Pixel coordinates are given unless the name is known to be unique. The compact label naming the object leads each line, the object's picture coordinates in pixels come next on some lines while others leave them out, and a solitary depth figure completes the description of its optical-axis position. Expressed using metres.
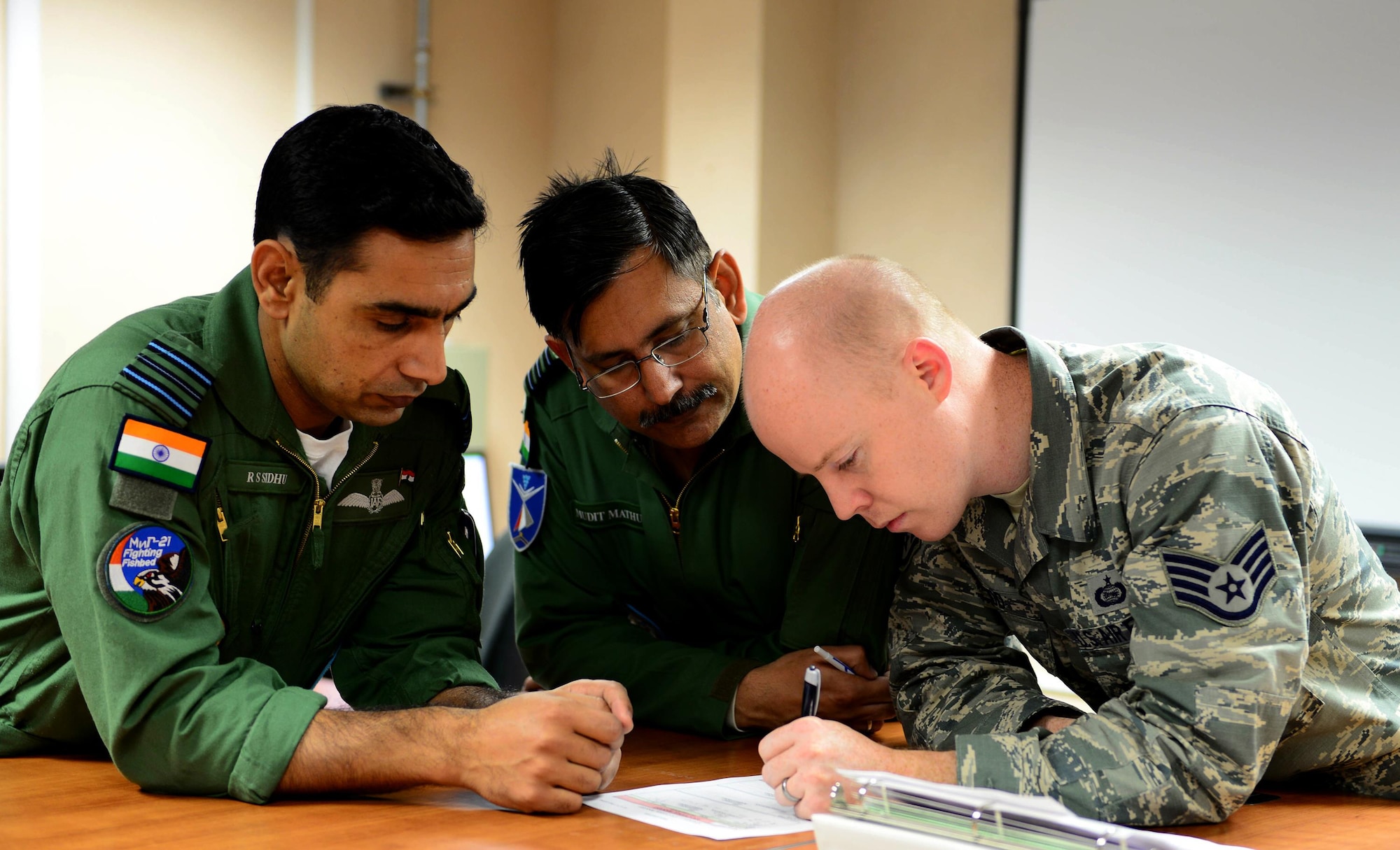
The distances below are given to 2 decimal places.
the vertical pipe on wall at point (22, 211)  3.90
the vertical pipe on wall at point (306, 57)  4.61
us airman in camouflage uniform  1.38
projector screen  3.84
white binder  1.10
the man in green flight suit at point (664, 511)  1.99
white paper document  1.40
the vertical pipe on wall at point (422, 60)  4.86
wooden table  1.31
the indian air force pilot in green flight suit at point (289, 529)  1.48
